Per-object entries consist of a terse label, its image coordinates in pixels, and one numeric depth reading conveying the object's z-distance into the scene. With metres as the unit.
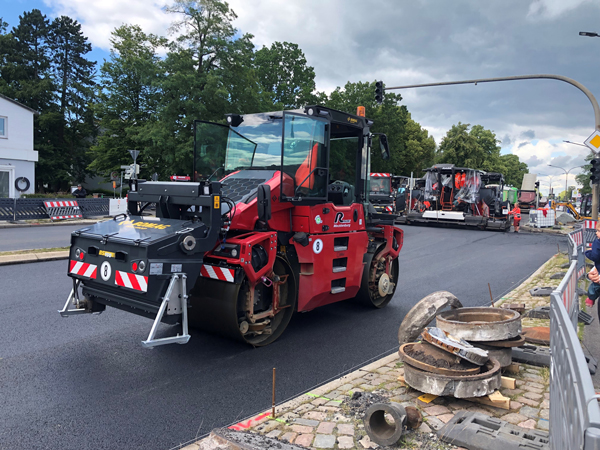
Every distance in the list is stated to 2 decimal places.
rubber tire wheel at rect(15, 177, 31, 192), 29.95
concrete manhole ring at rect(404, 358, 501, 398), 3.94
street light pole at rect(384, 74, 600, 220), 14.35
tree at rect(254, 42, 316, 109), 42.62
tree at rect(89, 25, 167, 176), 34.25
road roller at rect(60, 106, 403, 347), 4.74
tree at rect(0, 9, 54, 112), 42.03
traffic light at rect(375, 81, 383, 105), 20.08
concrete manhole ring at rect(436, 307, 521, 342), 4.59
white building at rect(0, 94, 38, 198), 29.50
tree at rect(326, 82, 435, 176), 47.84
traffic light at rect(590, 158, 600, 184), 14.83
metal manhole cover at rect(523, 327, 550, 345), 5.62
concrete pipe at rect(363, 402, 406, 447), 3.37
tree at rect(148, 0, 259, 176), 28.19
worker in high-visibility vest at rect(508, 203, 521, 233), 22.88
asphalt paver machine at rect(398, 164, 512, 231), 23.31
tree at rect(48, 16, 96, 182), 44.12
